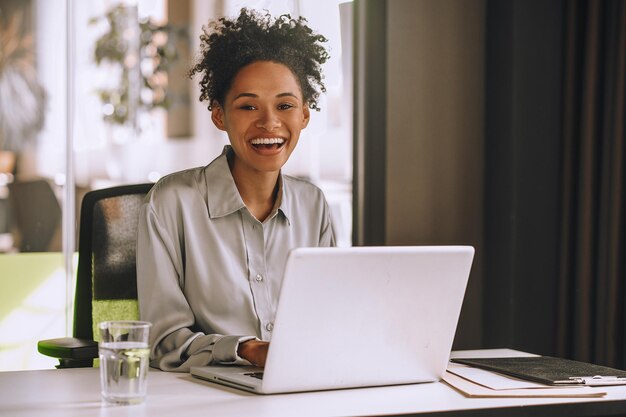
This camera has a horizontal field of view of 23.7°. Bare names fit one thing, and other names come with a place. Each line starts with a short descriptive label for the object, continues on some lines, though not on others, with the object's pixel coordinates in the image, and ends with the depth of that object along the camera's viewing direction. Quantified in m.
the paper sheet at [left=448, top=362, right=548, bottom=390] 2.16
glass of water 2.01
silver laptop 2.02
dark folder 2.17
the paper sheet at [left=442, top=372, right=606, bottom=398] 2.09
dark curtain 3.68
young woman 2.48
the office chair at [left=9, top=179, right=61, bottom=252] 4.17
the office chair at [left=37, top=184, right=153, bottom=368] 2.69
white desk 1.98
